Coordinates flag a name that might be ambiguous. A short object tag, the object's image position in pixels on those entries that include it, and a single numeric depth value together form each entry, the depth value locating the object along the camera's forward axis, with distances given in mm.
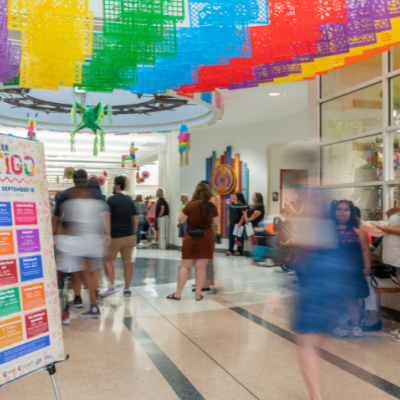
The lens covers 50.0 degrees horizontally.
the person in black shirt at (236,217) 9273
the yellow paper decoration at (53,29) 2920
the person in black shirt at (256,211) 9062
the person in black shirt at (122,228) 5188
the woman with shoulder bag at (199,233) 5047
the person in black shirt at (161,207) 11686
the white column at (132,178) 24616
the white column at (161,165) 16344
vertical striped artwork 11477
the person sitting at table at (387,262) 3701
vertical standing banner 2064
